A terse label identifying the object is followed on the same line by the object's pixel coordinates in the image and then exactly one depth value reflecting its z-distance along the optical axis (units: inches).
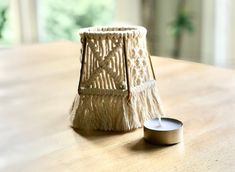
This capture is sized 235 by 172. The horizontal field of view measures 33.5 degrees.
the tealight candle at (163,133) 27.1
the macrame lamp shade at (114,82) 29.2
